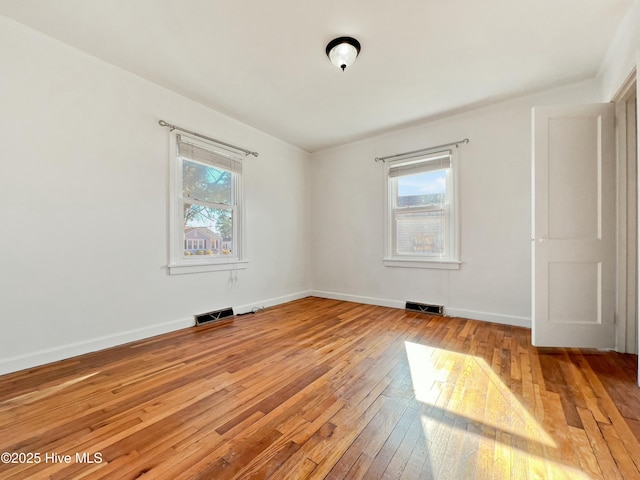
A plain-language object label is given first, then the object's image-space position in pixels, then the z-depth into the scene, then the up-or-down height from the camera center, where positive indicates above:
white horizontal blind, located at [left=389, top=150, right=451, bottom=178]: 3.68 +1.06
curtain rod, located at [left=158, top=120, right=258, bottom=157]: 2.96 +1.25
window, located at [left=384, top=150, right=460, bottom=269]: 3.66 +0.39
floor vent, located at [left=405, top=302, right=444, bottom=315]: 3.69 -0.93
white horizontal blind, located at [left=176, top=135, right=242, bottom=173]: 3.16 +1.06
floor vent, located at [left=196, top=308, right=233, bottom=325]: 3.27 -0.94
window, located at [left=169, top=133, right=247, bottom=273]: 3.10 +0.40
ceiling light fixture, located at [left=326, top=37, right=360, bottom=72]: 2.24 +1.58
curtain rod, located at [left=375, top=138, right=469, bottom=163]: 3.55 +1.24
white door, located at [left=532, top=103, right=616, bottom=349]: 2.37 +0.12
